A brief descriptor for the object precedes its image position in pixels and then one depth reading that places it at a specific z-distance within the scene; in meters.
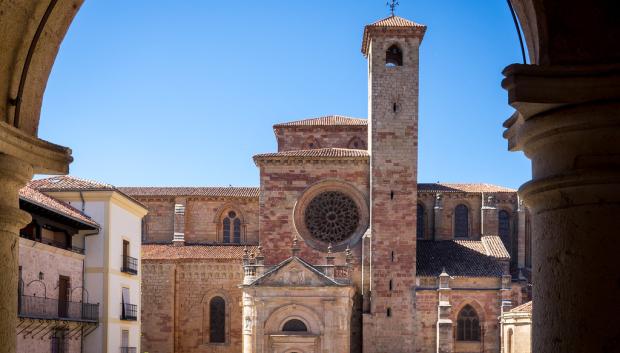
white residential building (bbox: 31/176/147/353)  29.08
